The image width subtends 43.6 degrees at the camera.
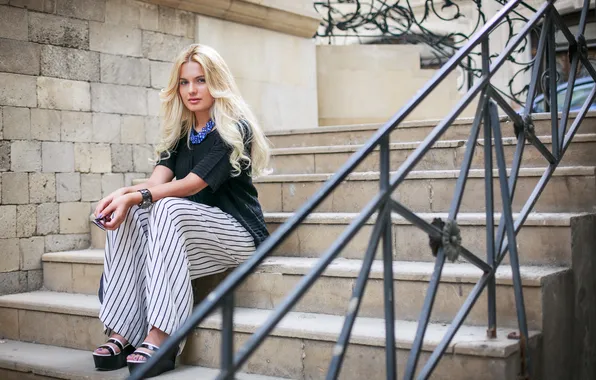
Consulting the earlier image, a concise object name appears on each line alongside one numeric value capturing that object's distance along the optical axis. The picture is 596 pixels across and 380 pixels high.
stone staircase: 2.81
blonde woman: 3.06
